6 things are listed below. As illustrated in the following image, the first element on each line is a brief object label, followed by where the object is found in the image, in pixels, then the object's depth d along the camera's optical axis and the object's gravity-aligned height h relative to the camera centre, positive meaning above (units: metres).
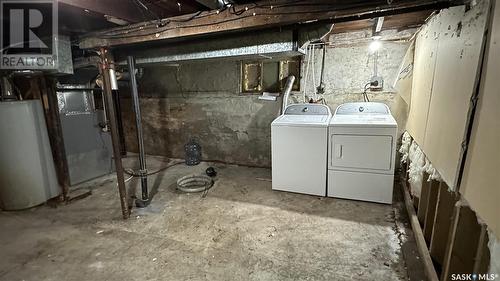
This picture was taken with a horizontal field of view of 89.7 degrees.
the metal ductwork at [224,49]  2.30 +0.46
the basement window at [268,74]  3.80 +0.30
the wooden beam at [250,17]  1.65 +0.56
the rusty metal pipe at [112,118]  2.47 -0.22
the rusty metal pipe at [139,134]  2.72 -0.42
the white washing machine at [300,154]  2.98 -0.73
